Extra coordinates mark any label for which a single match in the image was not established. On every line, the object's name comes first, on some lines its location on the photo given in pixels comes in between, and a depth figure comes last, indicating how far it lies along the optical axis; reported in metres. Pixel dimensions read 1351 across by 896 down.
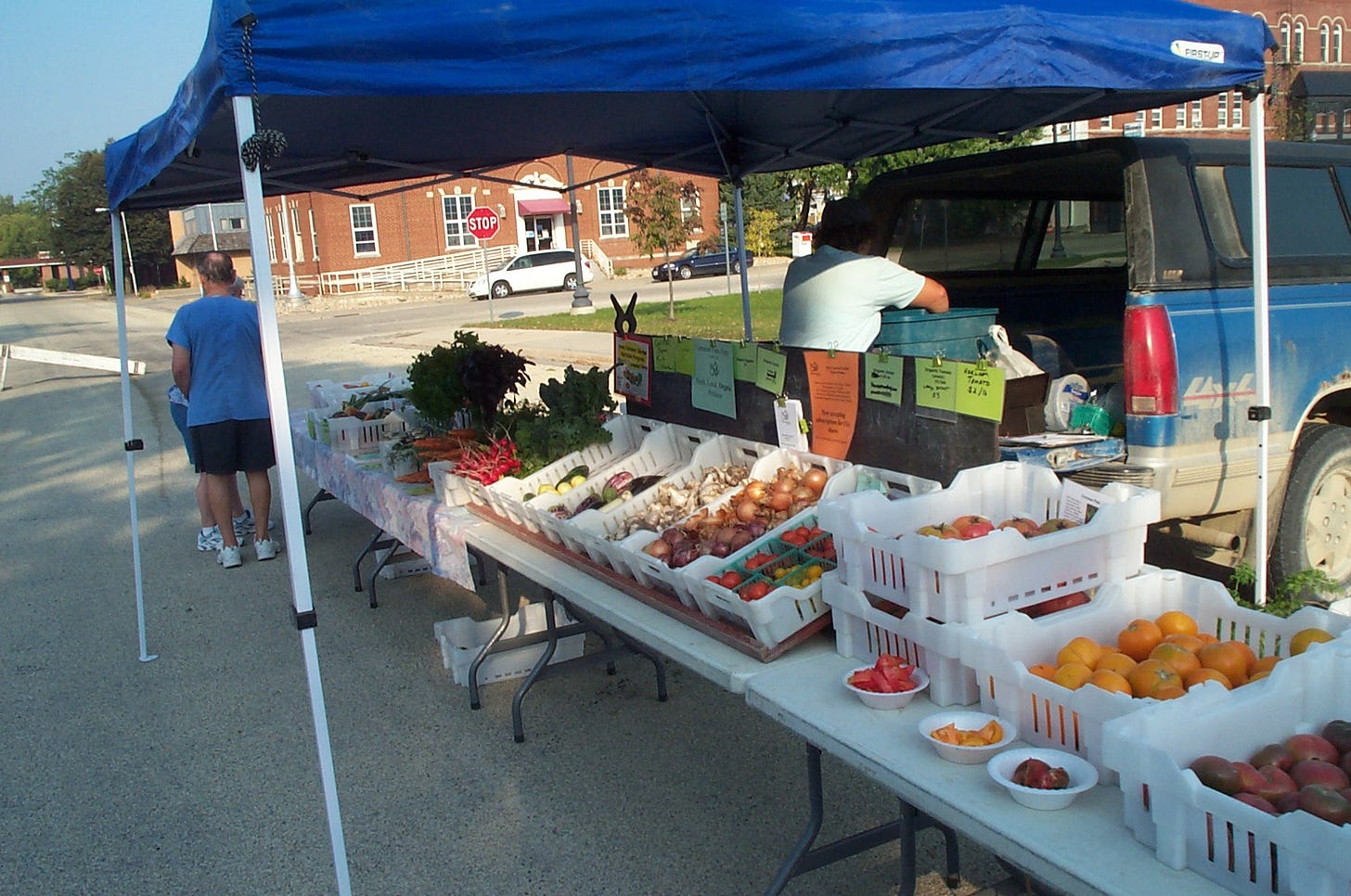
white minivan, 38.75
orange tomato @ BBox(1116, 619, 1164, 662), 2.41
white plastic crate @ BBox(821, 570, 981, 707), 2.47
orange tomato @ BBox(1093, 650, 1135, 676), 2.26
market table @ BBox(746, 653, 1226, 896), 1.81
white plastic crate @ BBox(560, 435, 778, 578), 3.68
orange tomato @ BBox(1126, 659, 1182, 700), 2.16
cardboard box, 4.33
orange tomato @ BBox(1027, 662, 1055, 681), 2.31
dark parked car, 39.16
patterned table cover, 4.58
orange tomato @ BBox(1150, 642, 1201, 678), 2.24
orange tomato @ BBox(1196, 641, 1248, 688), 2.23
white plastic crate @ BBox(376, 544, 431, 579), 6.65
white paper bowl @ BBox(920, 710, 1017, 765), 2.19
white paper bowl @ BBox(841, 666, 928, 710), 2.45
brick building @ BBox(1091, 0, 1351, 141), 39.62
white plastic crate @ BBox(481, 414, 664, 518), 4.40
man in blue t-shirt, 6.71
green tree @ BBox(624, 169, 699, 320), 25.20
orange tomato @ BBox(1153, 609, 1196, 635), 2.45
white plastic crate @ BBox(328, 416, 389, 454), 6.45
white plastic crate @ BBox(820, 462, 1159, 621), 2.44
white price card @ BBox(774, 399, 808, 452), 4.09
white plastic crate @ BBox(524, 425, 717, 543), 4.44
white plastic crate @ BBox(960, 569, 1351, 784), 2.10
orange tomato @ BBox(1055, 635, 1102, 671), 2.32
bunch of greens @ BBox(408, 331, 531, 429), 5.57
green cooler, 4.48
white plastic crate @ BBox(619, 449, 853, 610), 3.21
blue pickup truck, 4.18
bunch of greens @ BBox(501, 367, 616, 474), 4.82
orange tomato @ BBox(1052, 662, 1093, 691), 2.23
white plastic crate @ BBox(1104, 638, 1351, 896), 1.59
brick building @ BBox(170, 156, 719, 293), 46.19
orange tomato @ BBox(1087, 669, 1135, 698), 2.15
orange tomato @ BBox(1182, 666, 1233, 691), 2.20
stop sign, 24.86
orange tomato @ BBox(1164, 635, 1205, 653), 2.36
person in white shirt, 4.39
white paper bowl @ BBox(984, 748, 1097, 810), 1.99
